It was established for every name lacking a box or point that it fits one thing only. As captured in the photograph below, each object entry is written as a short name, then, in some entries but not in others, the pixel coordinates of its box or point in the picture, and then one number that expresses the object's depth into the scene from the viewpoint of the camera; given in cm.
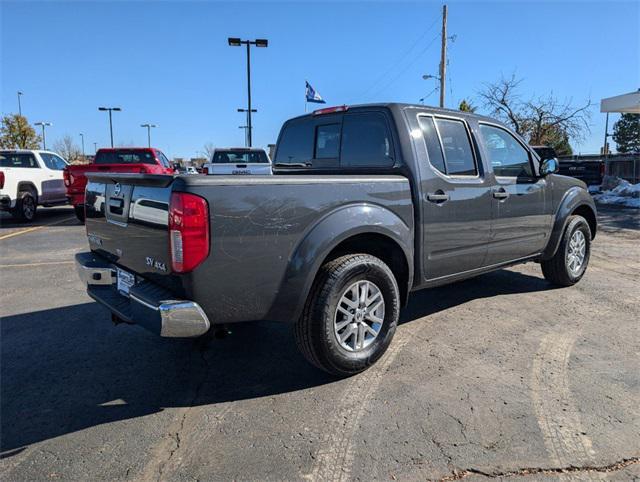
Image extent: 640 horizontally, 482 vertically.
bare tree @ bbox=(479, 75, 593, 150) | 2567
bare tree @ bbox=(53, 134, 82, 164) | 6850
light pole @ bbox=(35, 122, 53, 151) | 5714
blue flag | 2341
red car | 1024
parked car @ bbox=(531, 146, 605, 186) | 2009
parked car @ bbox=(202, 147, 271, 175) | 1400
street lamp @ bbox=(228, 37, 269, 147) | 2462
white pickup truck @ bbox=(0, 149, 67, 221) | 1216
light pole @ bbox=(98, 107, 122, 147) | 5334
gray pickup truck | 284
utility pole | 2748
